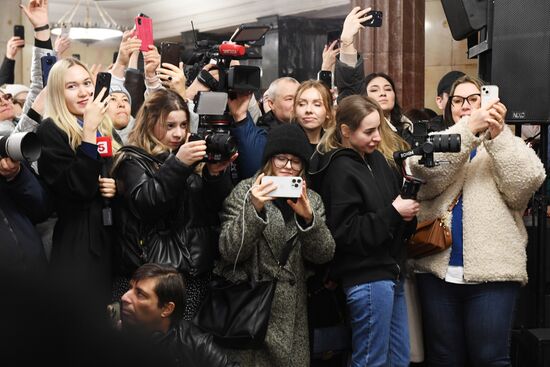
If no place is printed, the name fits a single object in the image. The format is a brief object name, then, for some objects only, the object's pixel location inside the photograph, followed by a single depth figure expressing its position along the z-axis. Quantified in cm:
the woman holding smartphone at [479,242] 329
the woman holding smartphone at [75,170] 298
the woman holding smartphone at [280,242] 310
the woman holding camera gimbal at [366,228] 324
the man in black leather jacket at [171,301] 278
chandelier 1182
